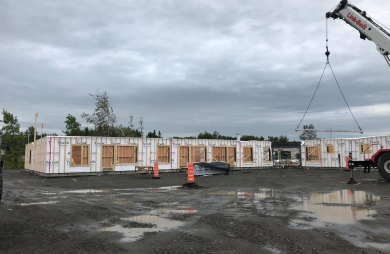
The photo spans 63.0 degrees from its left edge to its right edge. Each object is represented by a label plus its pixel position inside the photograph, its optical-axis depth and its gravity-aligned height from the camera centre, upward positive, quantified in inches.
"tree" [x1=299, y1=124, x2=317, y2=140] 3292.3 +163.8
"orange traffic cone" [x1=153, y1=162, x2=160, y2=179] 862.0 -56.5
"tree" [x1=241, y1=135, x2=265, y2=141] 3325.5 +146.6
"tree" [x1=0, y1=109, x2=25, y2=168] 1935.3 +71.2
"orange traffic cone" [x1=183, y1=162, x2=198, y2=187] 642.2 -48.5
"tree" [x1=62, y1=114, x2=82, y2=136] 2699.3 +215.4
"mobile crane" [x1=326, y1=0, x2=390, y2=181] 650.8 +242.9
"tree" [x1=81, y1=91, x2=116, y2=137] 2041.1 +215.5
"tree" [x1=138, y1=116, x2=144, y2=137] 2285.9 +194.8
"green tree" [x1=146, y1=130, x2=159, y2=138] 2835.6 +155.5
